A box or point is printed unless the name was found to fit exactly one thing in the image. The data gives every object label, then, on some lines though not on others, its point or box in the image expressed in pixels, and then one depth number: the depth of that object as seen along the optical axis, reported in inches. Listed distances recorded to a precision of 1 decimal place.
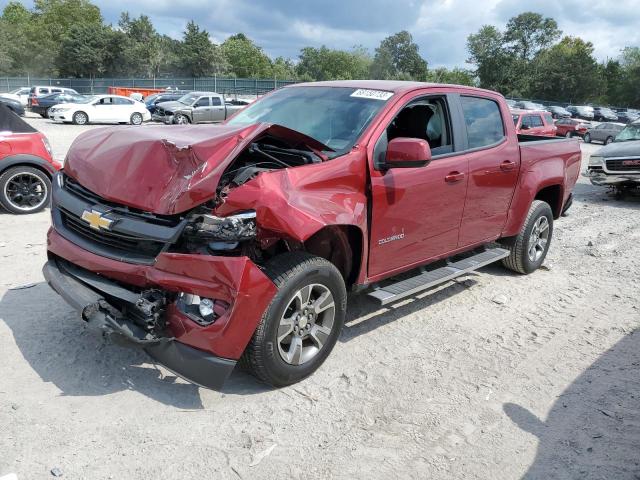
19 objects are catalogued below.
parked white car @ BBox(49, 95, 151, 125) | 974.4
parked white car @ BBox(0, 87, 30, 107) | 1244.2
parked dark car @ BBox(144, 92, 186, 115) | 1189.3
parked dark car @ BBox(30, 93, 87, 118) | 1089.7
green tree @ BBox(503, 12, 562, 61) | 3550.7
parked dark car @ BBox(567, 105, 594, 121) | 1929.1
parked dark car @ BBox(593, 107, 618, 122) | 1983.3
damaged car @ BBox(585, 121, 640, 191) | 438.6
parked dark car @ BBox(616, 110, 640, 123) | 1990.7
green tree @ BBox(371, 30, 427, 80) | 3715.6
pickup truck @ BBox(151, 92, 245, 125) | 994.6
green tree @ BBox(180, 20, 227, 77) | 3120.1
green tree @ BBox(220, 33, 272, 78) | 3655.0
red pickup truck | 117.9
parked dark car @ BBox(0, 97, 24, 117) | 1060.5
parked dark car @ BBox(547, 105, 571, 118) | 1703.0
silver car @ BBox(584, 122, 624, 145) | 1155.9
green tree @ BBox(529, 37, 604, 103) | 2876.5
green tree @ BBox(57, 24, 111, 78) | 2765.7
